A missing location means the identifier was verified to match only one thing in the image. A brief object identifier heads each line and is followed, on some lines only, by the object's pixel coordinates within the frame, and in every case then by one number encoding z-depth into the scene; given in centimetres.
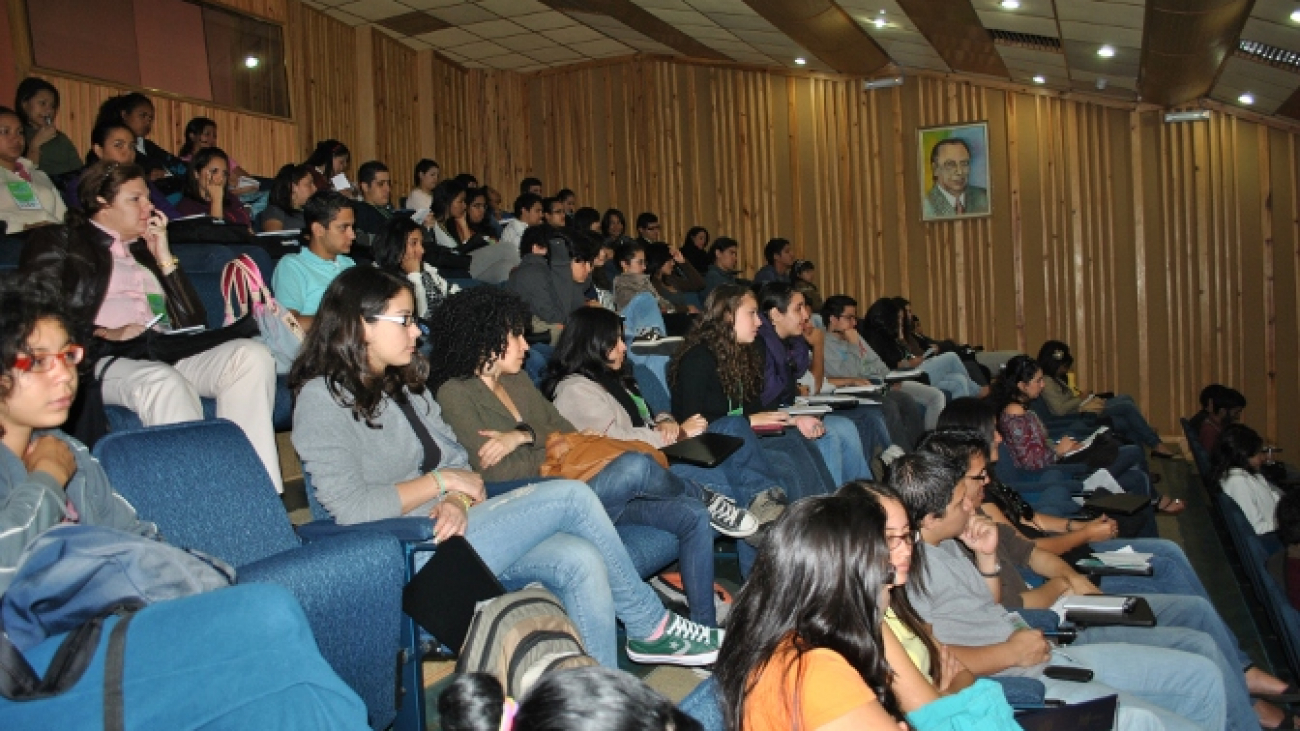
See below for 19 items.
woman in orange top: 181
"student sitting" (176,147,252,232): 525
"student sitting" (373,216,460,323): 500
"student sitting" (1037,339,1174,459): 829
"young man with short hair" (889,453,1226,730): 284
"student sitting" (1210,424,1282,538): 632
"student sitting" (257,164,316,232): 572
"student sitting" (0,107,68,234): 450
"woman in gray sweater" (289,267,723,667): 266
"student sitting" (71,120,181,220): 484
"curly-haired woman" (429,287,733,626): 327
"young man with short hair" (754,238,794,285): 962
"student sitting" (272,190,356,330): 427
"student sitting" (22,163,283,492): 299
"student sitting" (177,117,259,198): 596
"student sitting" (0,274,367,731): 151
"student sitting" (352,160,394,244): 669
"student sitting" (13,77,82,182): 526
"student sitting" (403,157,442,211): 759
